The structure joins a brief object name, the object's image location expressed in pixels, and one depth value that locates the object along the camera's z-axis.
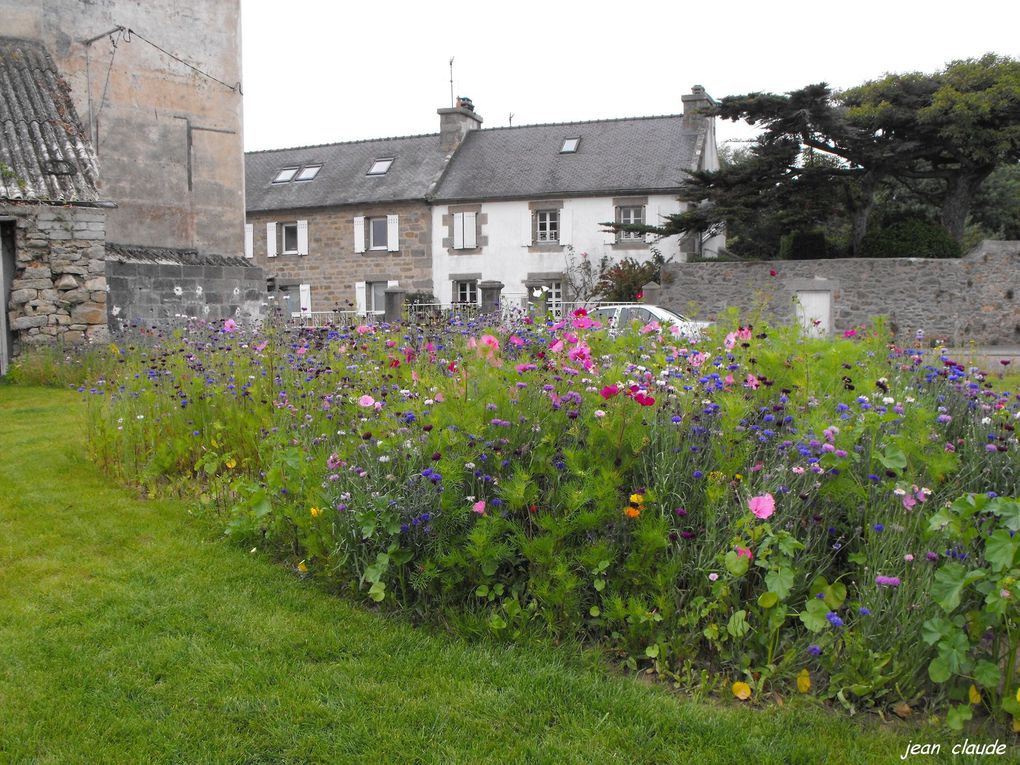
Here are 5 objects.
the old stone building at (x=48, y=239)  12.20
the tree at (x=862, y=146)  21.00
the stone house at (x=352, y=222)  30.00
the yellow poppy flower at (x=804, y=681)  3.12
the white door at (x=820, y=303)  21.70
